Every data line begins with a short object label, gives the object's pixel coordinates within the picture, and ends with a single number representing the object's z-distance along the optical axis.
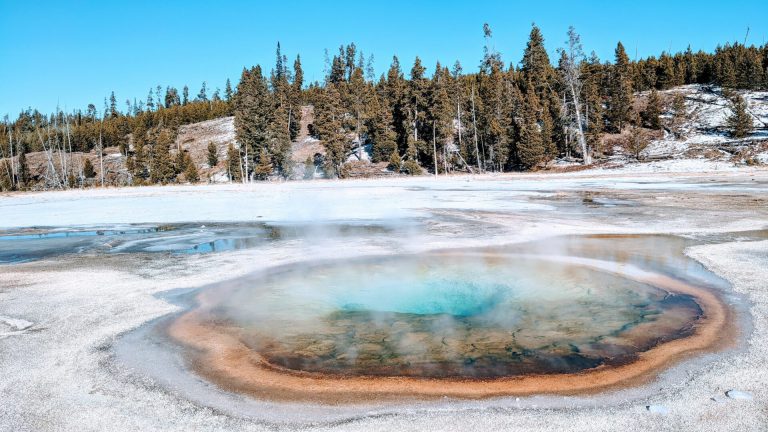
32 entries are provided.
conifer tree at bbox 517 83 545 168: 47.09
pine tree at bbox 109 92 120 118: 141.12
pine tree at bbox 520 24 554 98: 62.69
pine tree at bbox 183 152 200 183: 57.56
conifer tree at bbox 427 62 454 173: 52.66
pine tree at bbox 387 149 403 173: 52.72
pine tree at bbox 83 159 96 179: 77.84
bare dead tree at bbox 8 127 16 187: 73.80
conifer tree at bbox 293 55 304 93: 96.71
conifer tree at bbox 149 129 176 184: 61.59
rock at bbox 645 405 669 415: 3.86
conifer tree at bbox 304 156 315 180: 56.22
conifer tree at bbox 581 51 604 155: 50.41
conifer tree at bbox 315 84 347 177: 54.25
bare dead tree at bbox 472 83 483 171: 51.91
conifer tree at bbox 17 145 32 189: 75.00
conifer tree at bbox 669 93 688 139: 53.06
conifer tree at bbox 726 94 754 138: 47.09
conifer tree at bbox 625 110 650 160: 46.48
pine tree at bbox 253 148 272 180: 55.69
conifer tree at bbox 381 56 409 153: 57.78
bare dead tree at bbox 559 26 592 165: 46.12
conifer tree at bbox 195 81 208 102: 151.62
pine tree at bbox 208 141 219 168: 69.36
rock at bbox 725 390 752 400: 4.04
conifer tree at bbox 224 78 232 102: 117.53
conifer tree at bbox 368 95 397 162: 57.19
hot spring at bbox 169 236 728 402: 4.60
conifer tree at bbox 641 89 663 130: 54.41
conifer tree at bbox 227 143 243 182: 57.91
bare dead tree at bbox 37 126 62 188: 69.94
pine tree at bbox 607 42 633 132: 55.00
